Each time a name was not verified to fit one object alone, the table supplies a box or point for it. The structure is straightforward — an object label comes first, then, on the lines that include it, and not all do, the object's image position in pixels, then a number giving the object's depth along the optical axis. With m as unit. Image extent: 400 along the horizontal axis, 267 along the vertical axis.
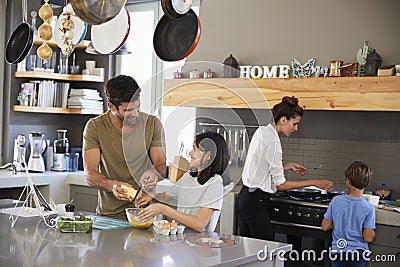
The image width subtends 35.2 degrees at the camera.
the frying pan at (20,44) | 3.37
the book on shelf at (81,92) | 5.98
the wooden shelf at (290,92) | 4.37
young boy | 3.96
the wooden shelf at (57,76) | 5.64
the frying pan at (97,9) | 2.46
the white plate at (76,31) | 3.23
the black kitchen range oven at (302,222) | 4.45
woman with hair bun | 4.32
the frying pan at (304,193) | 4.65
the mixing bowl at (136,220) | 3.09
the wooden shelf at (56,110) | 5.66
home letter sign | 4.99
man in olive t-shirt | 3.65
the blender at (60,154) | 5.79
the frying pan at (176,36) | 2.77
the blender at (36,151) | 5.56
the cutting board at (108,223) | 3.15
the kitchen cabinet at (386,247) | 4.14
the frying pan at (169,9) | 2.65
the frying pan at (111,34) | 3.11
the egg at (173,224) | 2.99
